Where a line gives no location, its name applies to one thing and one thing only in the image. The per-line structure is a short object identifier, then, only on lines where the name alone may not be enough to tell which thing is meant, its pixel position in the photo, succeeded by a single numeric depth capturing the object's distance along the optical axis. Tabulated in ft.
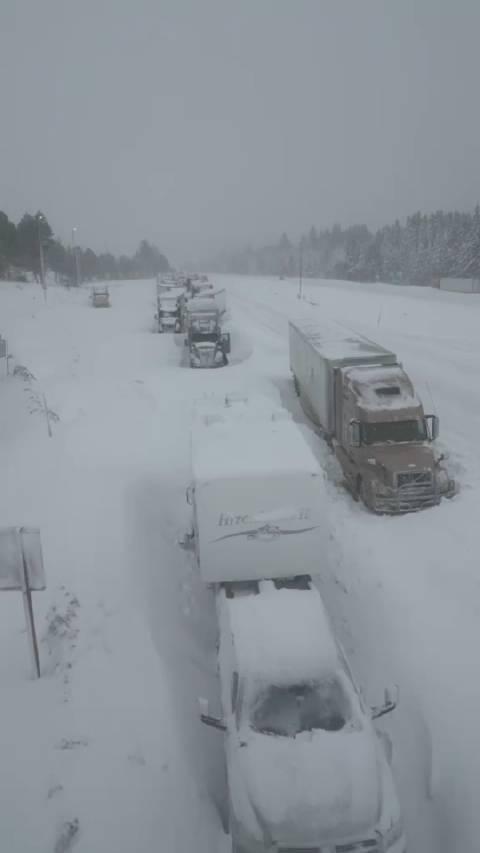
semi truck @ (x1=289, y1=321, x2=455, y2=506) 43.60
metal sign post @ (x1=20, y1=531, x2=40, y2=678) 22.16
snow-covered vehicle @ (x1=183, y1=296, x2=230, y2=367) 95.14
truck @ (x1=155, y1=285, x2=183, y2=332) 130.72
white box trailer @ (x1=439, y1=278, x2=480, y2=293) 222.07
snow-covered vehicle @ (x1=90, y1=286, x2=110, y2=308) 184.55
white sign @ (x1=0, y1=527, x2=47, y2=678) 21.58
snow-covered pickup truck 17.39
